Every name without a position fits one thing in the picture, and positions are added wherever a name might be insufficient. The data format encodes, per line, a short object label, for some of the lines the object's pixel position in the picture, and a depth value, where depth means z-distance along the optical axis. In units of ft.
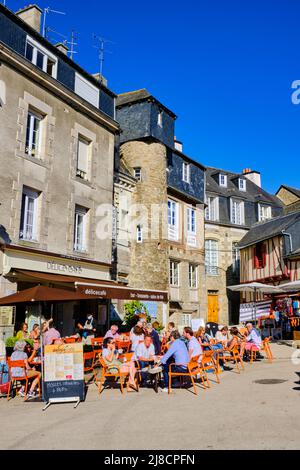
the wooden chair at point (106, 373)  27.89
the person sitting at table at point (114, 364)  28.50
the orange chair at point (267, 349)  39.73
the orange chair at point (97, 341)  39.05
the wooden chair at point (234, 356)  35.35
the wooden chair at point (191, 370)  26.91
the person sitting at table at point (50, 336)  30.78
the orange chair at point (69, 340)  35.55
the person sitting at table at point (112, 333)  36.21
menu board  24.80
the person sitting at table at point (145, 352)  29.43
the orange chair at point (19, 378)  27.09
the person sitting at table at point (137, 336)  32.21
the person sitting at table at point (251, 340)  39.78
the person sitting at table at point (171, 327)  38.97
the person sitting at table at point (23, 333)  36.27
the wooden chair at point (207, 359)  28.40
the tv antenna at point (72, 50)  54.24
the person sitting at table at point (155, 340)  32.67
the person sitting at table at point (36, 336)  30.22
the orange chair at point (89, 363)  33.94
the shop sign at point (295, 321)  55.42
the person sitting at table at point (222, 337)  39.05
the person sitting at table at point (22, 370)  27.30
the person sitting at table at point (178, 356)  27.93
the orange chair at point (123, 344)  37.01
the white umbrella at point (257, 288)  57.16
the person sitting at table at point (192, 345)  30.14
